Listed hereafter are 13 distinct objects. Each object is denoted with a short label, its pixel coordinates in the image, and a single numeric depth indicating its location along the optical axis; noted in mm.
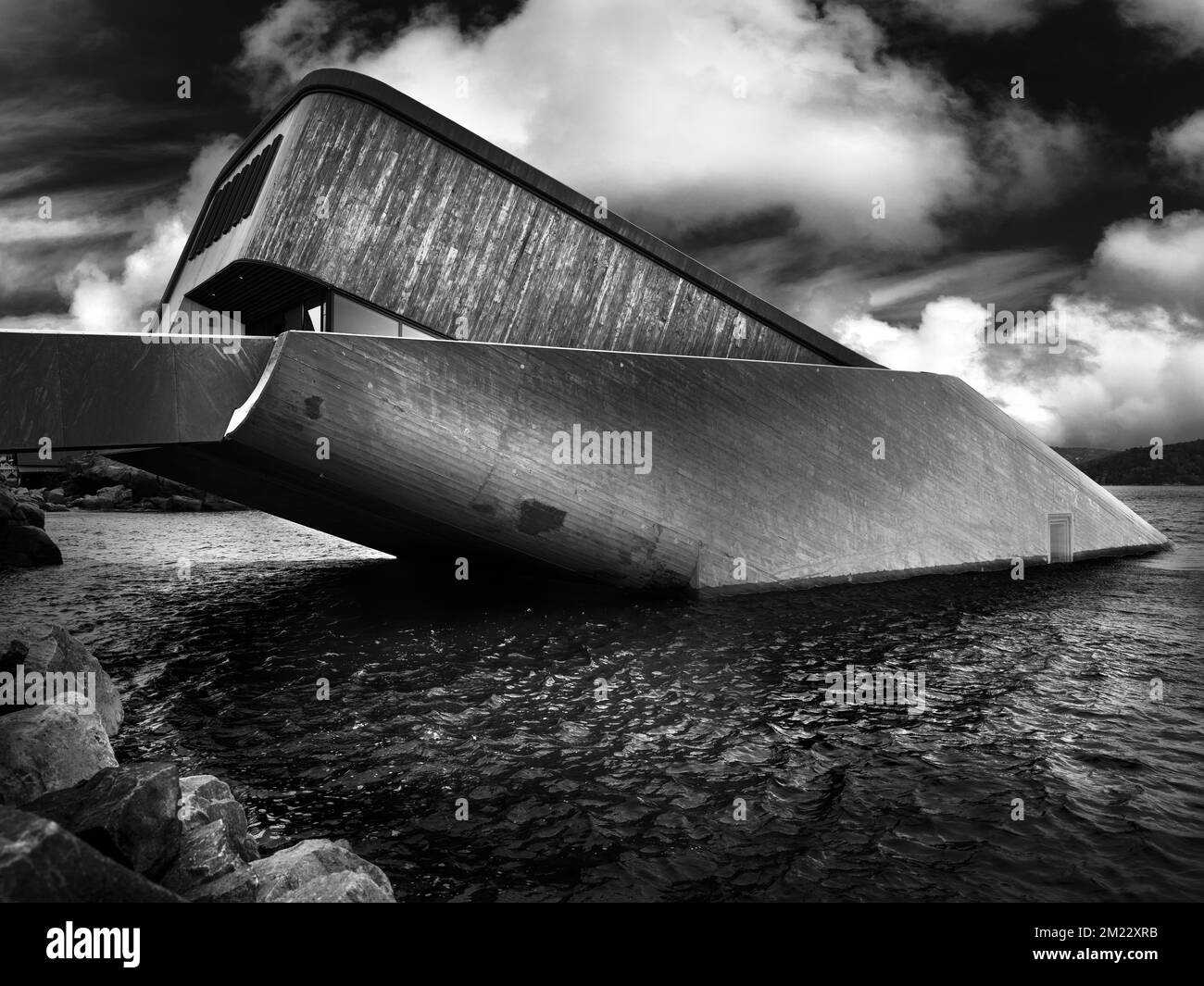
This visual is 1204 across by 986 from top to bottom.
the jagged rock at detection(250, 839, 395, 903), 4043
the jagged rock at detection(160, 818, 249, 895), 4234
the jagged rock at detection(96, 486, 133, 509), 42125
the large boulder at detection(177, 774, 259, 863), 4711
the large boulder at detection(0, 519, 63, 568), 18250
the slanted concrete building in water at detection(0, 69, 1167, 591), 10273
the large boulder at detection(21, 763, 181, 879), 4078
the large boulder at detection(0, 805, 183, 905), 2977
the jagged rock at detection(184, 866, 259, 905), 4000
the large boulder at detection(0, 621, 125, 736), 7070
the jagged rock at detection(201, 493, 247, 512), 42156
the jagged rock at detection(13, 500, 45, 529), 22312
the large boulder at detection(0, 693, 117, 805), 5336
